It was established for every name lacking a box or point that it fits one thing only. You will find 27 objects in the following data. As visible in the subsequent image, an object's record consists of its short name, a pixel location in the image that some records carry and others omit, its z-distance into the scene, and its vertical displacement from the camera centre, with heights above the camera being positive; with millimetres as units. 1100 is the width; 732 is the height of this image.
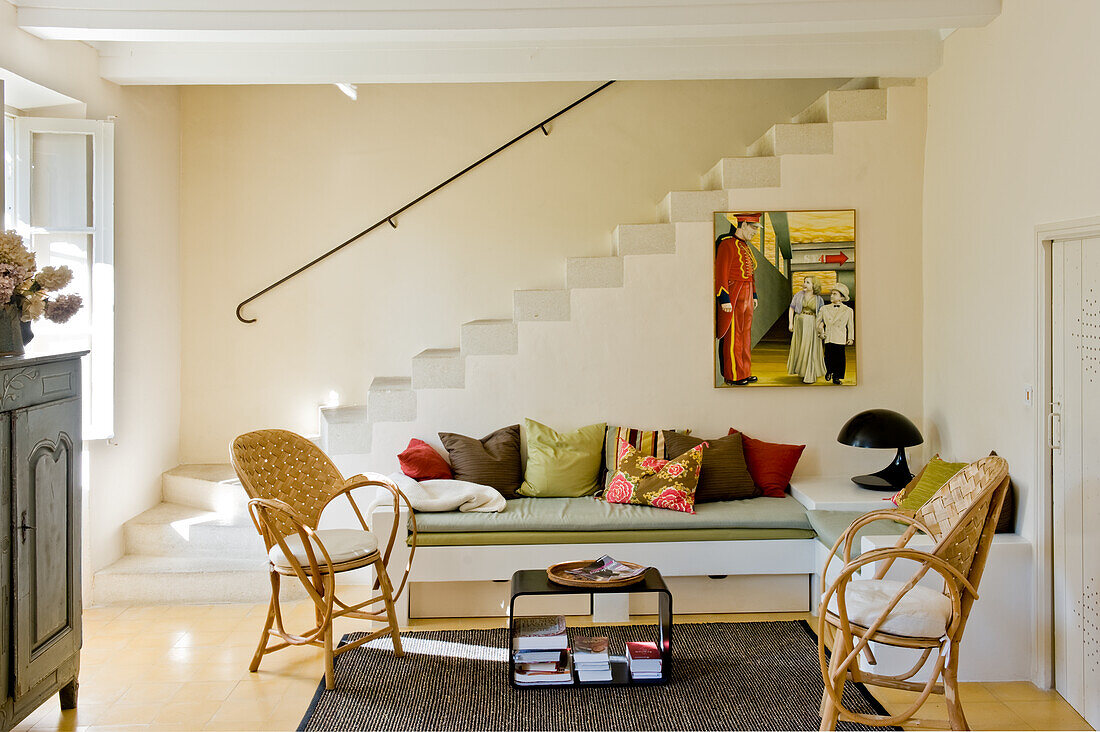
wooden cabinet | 3135 -621
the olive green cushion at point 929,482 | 4293 -571
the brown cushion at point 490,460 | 5020 -542
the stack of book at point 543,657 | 3709 -1225
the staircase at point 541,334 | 5133 +172
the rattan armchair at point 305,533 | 3797 -767
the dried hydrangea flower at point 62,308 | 3569 +221
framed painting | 5195 +373
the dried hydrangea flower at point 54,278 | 3441 +328
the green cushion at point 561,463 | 5027 -555
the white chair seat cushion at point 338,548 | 3877 -803
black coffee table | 3686 -971
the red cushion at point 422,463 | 4969 -553
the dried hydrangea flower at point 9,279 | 3221 +307
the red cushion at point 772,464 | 5004 -564
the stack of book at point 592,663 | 3705 -1237
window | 4578 +744
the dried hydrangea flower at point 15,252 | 3264 +408
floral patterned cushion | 4734 -633
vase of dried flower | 3281 +117
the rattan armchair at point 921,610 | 3133 -875
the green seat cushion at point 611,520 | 4551 -792
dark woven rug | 3445 -1341
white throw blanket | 4625 -686
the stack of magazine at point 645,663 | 3727 -1241
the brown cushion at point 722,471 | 4891 -587
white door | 3453 -417
